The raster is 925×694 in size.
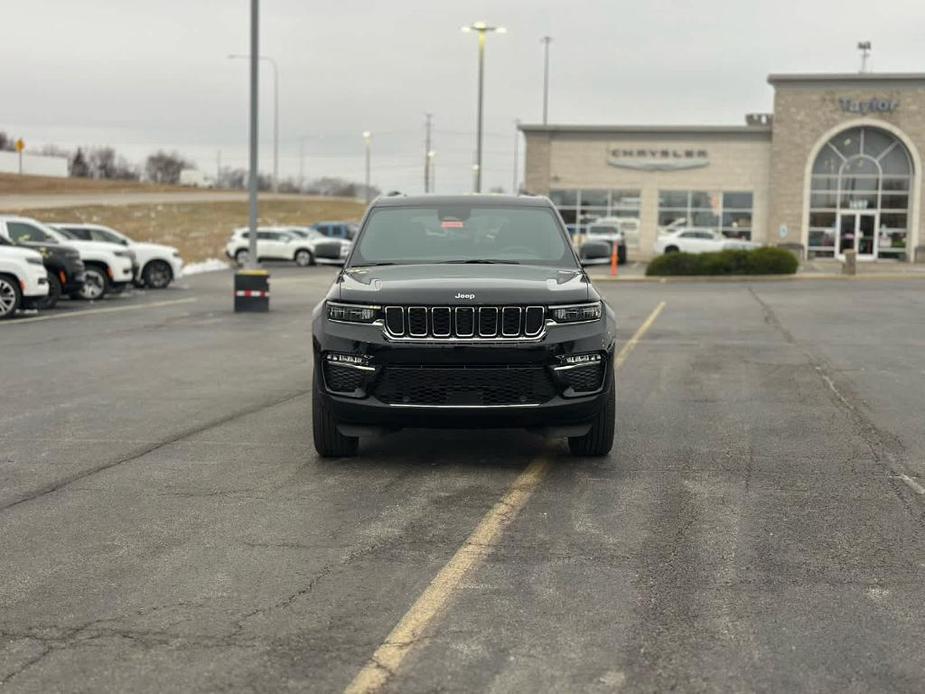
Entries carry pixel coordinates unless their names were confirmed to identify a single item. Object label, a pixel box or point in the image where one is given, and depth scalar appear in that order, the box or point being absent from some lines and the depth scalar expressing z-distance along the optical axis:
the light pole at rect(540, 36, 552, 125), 84.94
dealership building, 53.69
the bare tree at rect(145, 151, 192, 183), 142.75
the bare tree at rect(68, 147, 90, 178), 132.38
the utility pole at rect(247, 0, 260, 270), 23.03
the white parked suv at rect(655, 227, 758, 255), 48.94
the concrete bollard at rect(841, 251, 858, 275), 39.26
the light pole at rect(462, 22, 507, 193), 39.09
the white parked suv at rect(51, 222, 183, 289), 30.34
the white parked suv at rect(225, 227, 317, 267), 48.62
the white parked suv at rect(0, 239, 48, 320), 20.67
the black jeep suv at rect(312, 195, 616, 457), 6.92
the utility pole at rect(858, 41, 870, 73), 64.56
